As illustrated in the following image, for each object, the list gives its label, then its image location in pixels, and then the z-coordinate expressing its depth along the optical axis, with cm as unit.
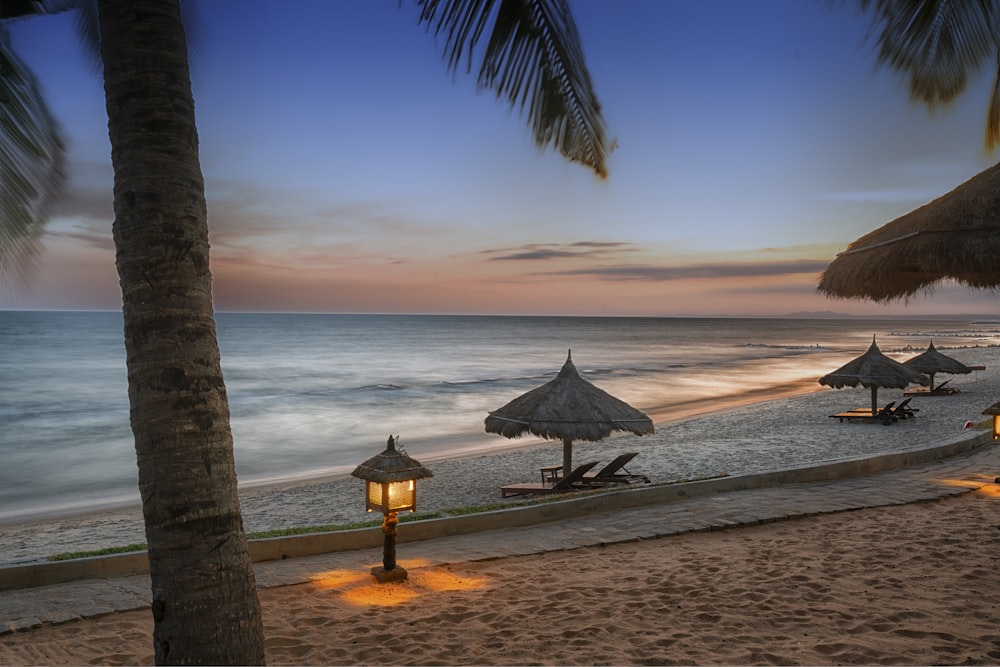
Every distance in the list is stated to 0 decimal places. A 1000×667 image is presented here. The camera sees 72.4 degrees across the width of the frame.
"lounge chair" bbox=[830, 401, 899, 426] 1630
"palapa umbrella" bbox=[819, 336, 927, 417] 1559
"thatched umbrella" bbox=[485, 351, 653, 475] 947
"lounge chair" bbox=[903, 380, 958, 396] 2153
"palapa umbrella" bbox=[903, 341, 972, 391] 2139
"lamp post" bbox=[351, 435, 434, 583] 493
